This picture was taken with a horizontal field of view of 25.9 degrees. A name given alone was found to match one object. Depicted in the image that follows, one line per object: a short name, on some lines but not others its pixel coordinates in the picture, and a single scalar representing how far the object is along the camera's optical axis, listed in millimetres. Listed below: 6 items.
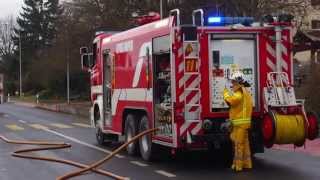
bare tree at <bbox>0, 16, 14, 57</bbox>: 119950
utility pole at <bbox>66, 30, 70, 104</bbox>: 50131
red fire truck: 12586
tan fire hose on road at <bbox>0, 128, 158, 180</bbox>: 11719
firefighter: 12188
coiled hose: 12172
